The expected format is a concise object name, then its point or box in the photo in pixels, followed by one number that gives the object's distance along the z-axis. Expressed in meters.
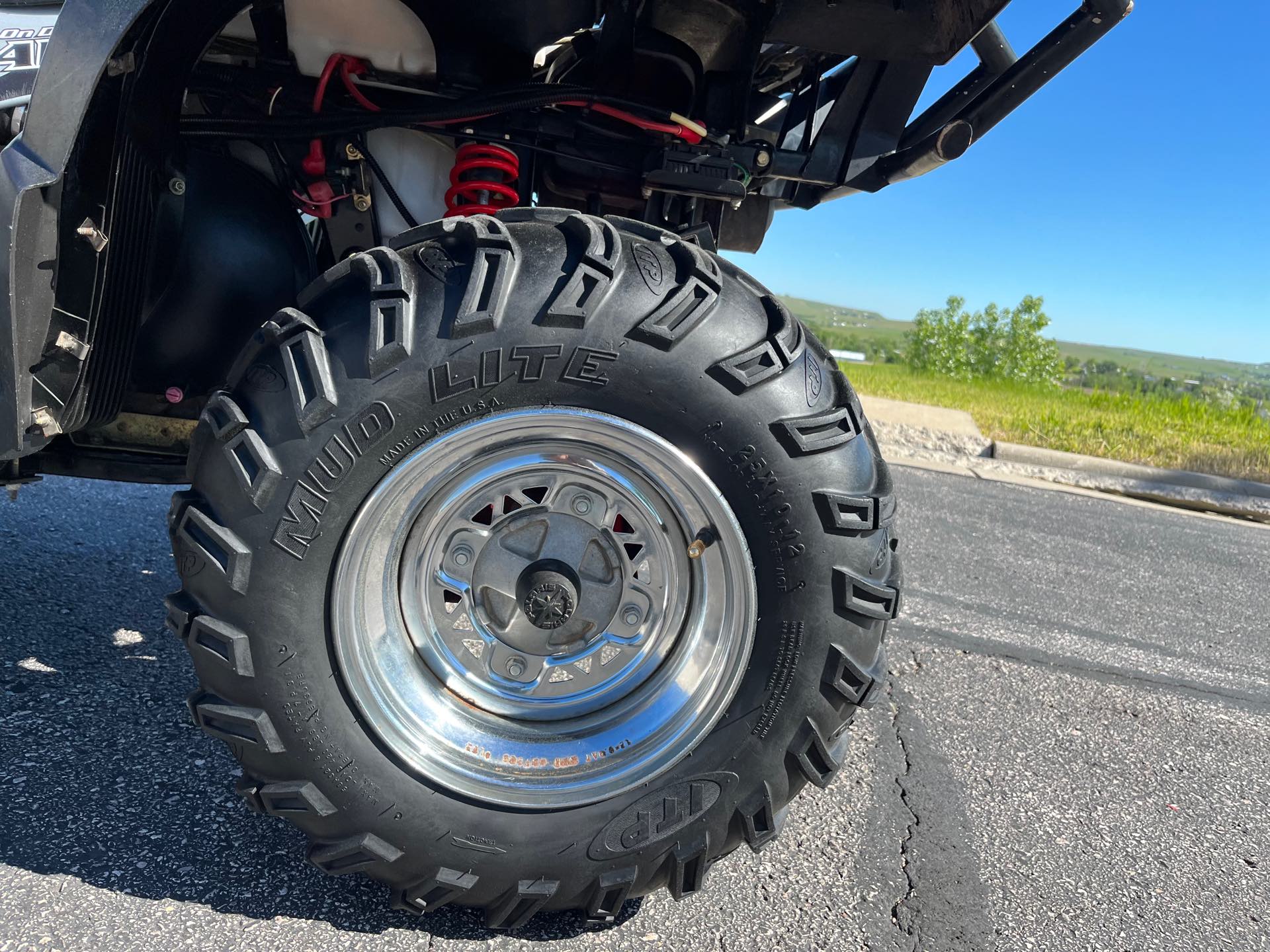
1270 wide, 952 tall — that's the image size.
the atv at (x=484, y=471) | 1.45
